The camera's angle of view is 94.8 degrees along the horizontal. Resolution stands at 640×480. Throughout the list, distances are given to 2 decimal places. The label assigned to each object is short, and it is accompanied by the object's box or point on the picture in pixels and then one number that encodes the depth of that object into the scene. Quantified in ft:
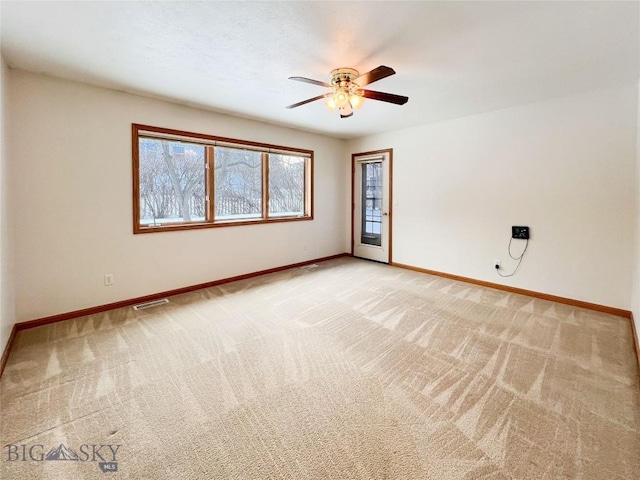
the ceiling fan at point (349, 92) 8.54
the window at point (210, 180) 11.91
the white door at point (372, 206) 18.01
